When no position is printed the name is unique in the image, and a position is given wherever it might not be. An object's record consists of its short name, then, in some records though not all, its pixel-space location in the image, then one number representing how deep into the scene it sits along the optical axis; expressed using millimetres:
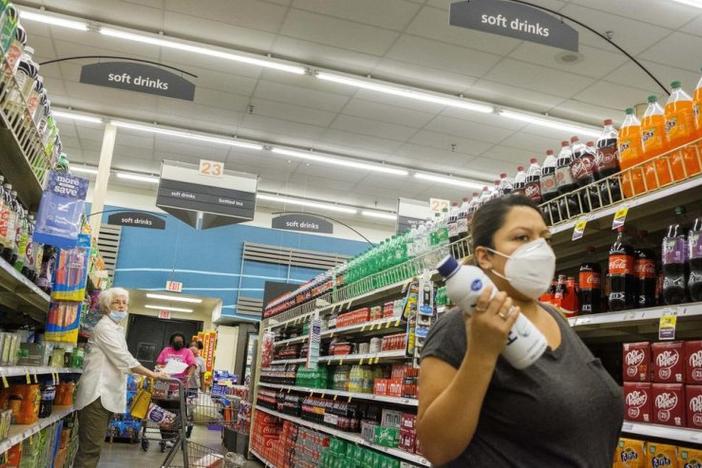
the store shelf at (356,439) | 3782
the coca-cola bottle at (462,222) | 3719
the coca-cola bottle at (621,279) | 2416
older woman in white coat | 4809
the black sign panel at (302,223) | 10969
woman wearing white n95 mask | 1200
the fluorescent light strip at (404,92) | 8961
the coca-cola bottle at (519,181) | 3320
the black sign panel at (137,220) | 11758
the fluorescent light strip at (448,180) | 12919
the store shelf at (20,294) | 2919
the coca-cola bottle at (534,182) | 3055
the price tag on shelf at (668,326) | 2070
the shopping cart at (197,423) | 4695
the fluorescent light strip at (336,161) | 12195
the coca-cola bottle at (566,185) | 2793
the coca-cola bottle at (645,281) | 2393
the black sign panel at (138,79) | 6031
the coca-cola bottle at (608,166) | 2576
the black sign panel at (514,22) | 4074
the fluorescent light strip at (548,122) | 9633
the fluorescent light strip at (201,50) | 8273
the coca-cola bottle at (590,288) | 2623
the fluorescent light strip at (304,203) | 15547
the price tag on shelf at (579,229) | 2551
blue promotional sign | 3359
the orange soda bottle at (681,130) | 2217
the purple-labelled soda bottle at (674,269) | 2164
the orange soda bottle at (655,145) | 2336
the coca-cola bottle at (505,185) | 3436
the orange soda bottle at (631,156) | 2446
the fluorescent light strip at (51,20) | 7961
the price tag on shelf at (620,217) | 2373
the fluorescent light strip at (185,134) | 11594
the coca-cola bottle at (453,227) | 3809
